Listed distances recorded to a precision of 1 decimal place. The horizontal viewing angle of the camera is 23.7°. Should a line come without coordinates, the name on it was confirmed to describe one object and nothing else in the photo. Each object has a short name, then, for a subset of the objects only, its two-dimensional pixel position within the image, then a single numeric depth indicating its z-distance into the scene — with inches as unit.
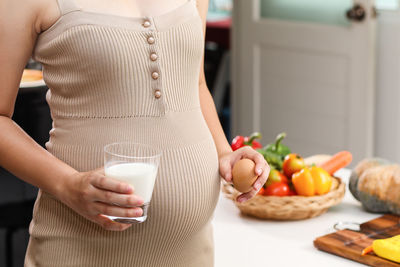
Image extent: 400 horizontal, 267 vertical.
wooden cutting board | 65.8
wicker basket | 74.4
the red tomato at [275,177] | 76.7
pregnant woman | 51.3
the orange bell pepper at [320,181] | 76.2
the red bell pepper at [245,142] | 83.2
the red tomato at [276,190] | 76.3
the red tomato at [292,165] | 79.0
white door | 159.0
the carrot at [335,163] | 82.2
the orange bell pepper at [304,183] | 75.9
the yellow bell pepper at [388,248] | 64.0
